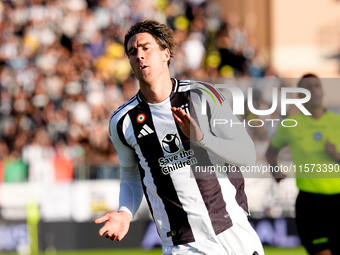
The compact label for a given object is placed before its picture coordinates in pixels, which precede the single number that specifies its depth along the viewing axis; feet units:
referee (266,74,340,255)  45.24
